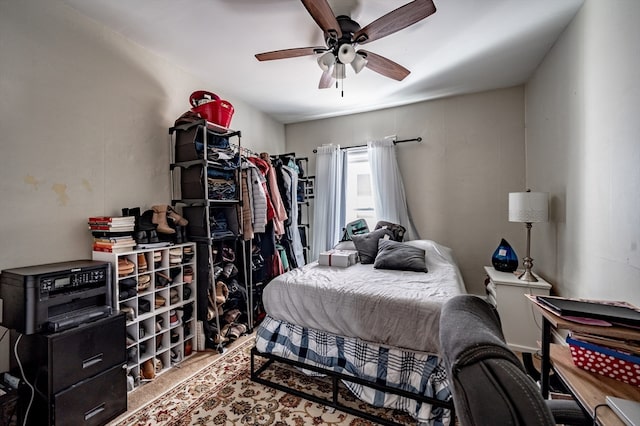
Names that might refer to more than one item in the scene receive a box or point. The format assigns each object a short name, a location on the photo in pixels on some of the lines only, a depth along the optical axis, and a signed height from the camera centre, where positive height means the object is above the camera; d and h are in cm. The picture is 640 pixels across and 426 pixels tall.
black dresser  144 -92
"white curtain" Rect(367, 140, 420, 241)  354 +26
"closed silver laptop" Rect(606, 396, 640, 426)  73 -59
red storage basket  250 +95
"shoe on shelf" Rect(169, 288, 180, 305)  231 -74
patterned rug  165 -128
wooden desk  87 -63
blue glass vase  263 -53
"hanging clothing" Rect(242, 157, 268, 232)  287 +10
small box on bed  263 -51
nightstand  229 -92
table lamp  230 -3
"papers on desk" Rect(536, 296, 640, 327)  99 -42
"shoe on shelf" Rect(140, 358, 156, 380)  205 -121
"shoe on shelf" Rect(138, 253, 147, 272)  203 -39
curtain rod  355 +87
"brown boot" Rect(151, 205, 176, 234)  222 -7
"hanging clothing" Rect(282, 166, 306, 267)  356 -20
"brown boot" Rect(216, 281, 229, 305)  253 -79
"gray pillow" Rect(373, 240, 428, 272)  246 -49
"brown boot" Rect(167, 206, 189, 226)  234 -7
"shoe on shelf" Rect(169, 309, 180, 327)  226 -91
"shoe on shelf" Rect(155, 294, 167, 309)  216 -73
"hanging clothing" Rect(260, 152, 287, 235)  321 +7
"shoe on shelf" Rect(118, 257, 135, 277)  188 -39
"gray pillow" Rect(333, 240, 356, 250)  328 -47
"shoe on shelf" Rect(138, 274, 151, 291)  203 -54
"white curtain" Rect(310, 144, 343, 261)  392 +12
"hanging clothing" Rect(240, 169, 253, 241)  283 -3
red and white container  94 -58
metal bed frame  154 -113
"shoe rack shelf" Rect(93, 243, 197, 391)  193 -74
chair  46 -32
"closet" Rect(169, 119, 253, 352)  246 -6
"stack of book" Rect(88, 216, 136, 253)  189 -16
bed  160 -84
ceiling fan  155 +114
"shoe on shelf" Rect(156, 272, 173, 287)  220 -56
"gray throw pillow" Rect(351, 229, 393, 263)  289 -40
